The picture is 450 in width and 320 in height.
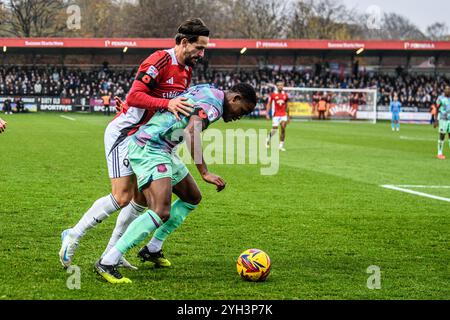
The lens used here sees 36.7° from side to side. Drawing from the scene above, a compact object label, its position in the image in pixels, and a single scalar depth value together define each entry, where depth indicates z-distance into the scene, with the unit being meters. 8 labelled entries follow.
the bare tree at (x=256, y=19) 86.19
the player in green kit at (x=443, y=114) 22.19
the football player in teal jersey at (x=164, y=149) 6.14
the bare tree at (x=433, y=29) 104.69
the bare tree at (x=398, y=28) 106.38
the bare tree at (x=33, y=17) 76.00
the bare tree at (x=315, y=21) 88.49
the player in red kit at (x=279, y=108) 25.34
